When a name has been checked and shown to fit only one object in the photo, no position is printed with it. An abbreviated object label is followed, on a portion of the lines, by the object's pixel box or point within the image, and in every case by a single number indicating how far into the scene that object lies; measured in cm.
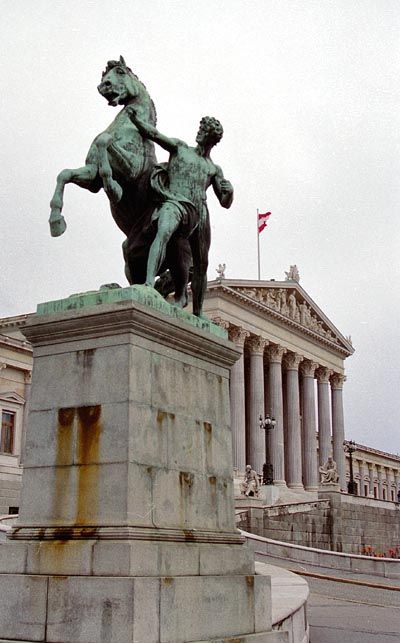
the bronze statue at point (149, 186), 883
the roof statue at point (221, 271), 6312
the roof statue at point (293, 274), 7438
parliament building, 5584
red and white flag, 6641
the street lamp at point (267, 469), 4950
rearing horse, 876
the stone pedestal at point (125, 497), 698
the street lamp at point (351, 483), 6567
